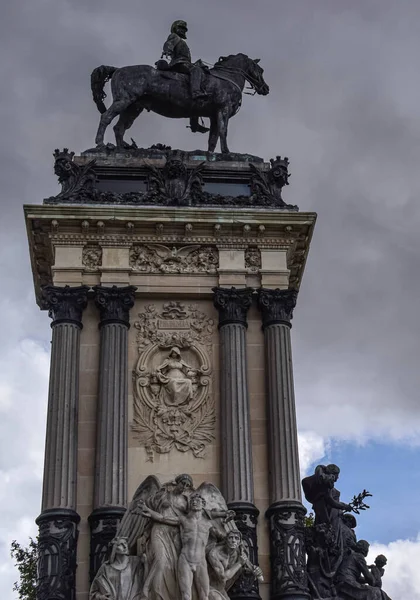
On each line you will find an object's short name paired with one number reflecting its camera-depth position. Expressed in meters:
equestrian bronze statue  25.31
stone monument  19.36
